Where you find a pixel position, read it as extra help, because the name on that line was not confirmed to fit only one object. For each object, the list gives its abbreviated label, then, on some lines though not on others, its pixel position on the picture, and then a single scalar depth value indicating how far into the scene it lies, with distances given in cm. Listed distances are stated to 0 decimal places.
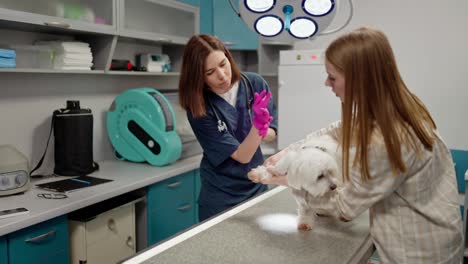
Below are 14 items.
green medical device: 271
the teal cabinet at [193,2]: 326
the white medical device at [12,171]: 204
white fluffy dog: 119
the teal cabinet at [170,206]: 262
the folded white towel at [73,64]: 246
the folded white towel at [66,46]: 244
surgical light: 134
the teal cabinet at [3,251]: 175
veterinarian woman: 175
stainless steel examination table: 114
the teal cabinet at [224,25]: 355
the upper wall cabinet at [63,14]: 211
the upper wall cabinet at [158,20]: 281
